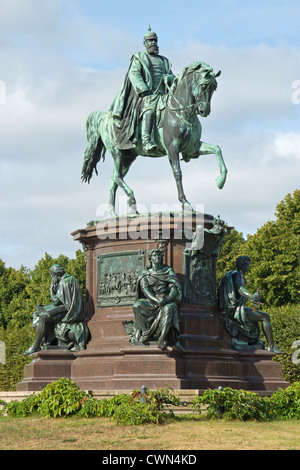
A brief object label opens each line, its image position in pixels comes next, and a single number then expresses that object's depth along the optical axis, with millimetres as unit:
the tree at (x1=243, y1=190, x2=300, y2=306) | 41625
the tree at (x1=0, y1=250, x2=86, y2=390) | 39562
